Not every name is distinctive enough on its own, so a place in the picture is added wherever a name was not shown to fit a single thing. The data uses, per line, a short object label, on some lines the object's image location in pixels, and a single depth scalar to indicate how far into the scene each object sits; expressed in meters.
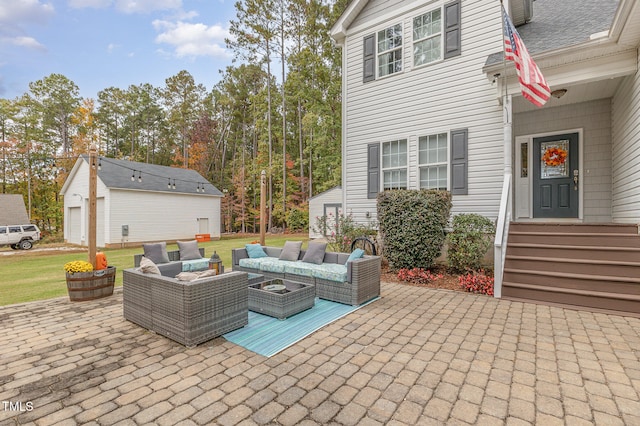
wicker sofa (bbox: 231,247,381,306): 4.56
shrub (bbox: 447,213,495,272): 6.04
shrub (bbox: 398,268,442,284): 6.04
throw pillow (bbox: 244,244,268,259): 6.30
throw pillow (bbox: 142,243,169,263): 5.94
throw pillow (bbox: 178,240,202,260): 6.63
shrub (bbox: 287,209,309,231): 21.77
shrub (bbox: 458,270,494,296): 5.25
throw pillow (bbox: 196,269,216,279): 3.67
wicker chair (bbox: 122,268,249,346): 3.14
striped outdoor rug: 3.19
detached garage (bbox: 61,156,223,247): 14.51
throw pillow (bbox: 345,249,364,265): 4.91
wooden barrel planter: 4.81
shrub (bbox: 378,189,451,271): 6.17
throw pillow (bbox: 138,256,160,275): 3.68
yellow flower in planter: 4.87
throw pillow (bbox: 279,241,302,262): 6.07
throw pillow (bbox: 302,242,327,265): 5.65
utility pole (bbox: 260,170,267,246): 7.60
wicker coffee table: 3.95
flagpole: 5.59
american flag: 4.51
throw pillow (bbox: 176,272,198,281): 3.55
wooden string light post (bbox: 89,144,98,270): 5.43
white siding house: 5.44
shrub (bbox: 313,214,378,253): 7.80
